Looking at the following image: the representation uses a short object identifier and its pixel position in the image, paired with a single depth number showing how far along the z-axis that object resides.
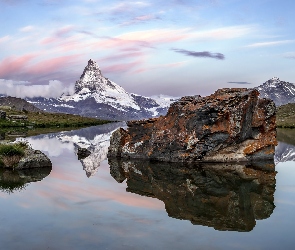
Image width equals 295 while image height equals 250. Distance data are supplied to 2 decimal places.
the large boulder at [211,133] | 26.78
